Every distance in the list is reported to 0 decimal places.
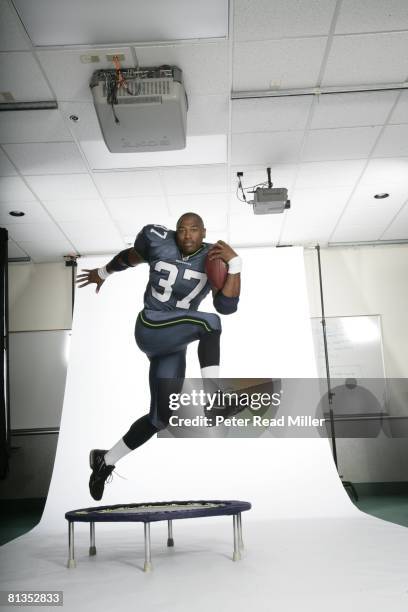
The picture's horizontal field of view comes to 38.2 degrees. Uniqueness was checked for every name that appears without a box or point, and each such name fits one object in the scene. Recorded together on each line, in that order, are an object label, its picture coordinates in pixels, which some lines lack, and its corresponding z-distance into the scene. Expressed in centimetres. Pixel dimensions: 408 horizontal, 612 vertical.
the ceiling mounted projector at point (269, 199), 484
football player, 420
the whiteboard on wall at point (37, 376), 662
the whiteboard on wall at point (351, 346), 664
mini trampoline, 321
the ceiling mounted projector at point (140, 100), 359
